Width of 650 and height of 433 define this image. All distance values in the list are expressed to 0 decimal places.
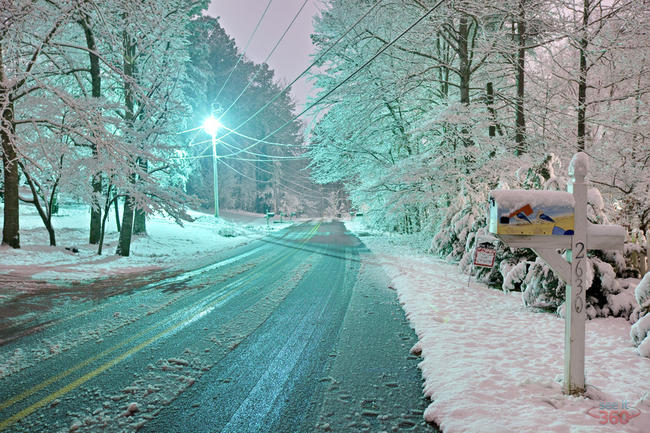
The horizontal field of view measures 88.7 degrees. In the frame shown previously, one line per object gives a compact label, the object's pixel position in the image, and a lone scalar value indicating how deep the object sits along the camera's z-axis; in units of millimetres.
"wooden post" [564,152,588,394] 2650
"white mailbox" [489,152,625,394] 2570
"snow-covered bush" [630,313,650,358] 3615
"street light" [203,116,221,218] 25584
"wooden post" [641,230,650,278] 5039
